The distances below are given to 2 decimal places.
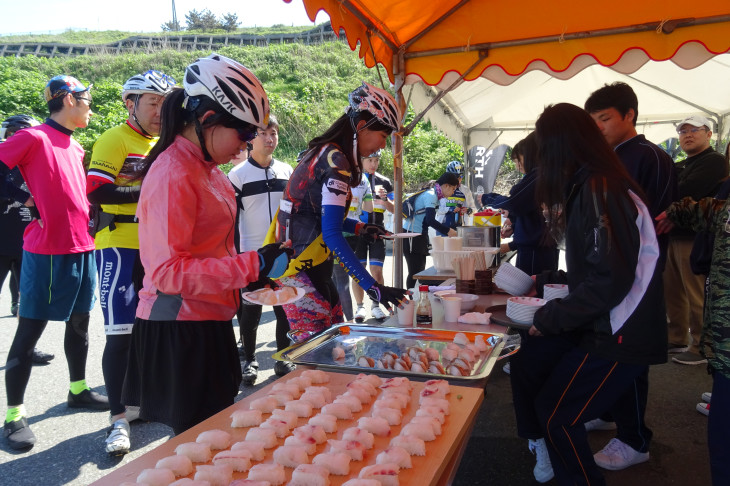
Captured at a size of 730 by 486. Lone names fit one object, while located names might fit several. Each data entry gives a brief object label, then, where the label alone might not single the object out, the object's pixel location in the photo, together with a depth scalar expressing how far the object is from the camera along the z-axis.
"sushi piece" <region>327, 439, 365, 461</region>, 1.21
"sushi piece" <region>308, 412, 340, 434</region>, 1.38
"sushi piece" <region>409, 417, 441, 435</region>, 1.30
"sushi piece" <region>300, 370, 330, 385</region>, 1.68
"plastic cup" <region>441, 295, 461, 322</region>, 2.38
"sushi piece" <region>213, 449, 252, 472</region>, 1.15
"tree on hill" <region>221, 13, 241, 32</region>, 52.15
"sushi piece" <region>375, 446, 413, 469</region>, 1.16
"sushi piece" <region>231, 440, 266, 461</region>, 1.21
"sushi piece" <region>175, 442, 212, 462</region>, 1.17
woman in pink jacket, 1.45
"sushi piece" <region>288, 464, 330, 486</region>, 1.08
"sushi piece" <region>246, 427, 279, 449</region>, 1.26
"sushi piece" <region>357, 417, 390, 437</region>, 1.36
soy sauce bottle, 2.30
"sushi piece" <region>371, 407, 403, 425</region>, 1.42
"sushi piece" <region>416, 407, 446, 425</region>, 1.36
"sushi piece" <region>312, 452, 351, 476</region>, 1.16
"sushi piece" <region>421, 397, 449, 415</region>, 1.41
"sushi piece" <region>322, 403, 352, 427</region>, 1.44
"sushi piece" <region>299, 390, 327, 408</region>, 1.51
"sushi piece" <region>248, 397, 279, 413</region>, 1.45
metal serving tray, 1.77
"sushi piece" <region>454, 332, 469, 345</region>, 2.02
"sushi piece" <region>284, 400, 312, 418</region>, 1.46
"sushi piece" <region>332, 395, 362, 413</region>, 1.48
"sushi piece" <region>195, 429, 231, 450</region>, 1.22
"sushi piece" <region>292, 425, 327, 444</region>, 1.29
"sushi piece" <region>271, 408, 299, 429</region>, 1.38
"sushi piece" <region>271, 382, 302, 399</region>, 1.58
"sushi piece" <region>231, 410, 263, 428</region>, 1.35
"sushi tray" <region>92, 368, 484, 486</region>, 1.12
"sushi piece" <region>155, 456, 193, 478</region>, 1.11
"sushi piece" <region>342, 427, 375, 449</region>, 1.28
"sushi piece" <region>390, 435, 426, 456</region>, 1.22
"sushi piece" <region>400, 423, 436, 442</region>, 1.28
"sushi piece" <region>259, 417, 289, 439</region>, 1.32
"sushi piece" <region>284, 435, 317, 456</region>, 1.25
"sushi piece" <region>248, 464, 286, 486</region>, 1.11
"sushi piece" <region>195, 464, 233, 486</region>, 1.10
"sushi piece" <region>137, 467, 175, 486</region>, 1.05
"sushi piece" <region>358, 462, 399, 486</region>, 1.08
